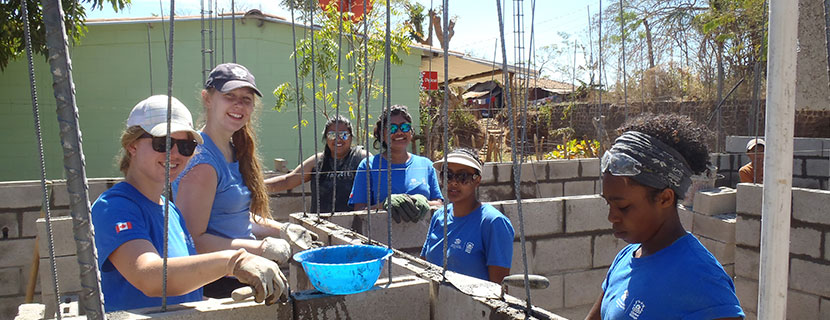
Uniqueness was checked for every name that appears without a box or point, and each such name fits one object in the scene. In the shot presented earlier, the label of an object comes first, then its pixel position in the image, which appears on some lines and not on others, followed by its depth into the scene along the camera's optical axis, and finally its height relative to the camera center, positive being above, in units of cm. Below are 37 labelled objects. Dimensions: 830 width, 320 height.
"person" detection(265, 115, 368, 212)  474 -23
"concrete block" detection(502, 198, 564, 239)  469 -66
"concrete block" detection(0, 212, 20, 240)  529 -79
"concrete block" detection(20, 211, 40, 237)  535 -78
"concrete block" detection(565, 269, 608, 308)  485 -129
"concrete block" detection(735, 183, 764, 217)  501 -58
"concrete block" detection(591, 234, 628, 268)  502 -100
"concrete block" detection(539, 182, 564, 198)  805 -77
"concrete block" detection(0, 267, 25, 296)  527 -129
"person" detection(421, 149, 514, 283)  288 -50
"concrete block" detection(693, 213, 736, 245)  541 -89
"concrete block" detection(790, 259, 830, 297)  456 -115
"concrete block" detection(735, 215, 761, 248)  503 -86
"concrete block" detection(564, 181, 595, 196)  821 -77
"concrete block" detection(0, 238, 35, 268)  528 -102
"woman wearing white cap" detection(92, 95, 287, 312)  178 -32
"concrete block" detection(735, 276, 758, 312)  502 -138
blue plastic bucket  193 -46
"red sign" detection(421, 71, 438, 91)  1609 +149
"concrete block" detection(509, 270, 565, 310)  466 -130
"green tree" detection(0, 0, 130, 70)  704 +138
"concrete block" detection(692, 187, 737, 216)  561 -67
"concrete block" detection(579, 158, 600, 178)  822 -48
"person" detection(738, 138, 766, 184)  693 -46
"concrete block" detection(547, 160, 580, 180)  806 -50
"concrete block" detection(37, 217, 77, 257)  390 -65
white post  104 -5
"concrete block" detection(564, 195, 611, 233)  488 -68
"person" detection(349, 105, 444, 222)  422 -29
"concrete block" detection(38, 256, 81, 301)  403 -96
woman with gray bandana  159 -30
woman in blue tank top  245 -20
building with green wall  1020 +93
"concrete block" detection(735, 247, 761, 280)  502 -113
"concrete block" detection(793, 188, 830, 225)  451 -58
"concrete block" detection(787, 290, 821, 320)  460 -138
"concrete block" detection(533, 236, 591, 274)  476 -100
